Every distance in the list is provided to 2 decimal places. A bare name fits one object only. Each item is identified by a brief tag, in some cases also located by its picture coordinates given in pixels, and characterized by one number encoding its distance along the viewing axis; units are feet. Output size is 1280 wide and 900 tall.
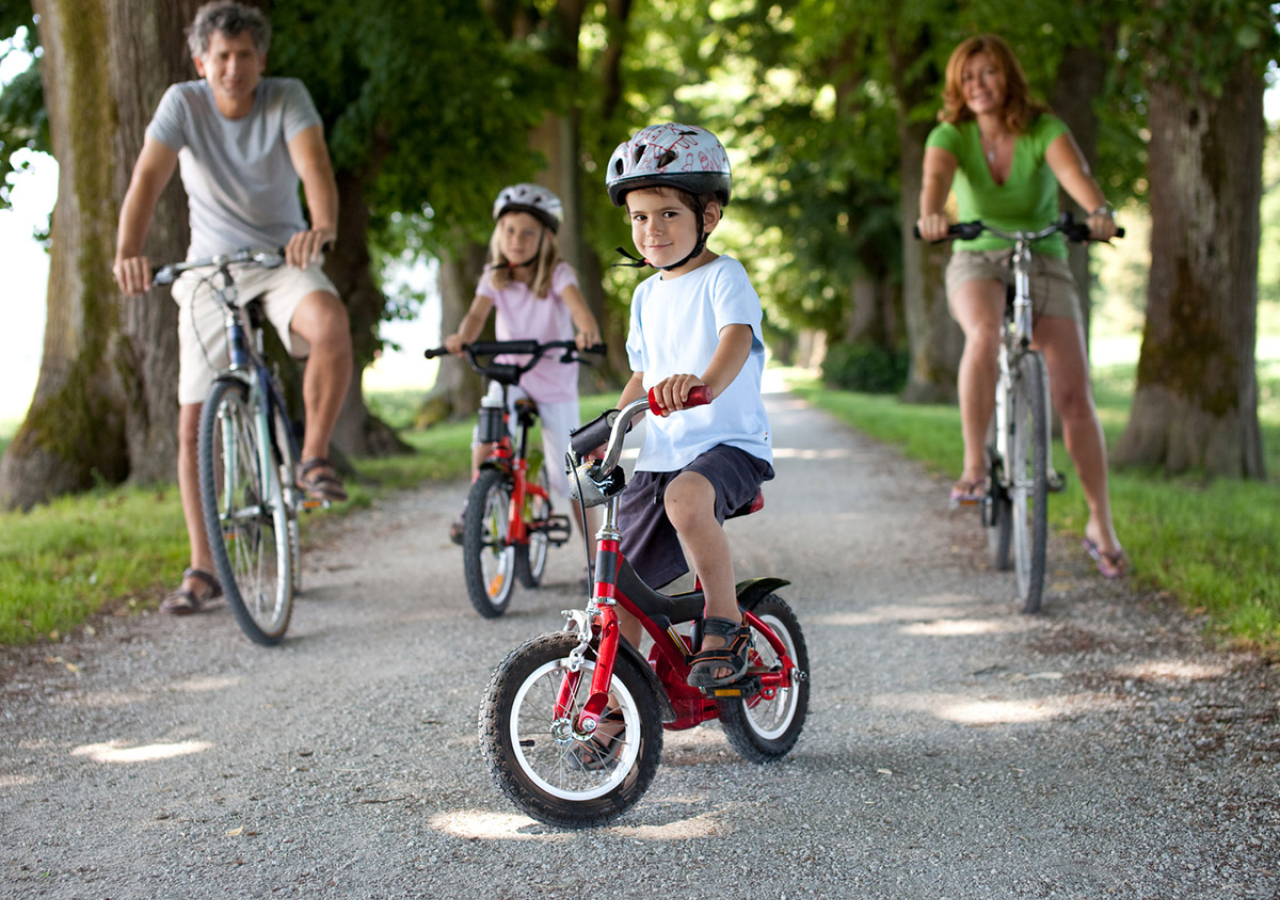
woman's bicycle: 16.72
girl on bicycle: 18.12
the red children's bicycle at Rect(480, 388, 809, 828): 9.62
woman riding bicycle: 18.12
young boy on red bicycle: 10.11
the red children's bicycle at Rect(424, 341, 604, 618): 16.83
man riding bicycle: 16.47
